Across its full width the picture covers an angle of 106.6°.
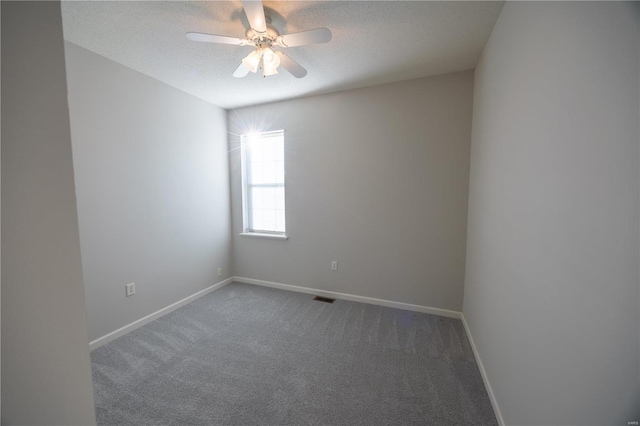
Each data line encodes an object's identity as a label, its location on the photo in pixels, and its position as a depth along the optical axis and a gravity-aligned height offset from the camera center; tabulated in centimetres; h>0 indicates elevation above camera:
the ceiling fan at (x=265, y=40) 141 +102
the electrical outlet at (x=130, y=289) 235 -94
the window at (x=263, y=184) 339 +14
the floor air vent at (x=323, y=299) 302 -136
